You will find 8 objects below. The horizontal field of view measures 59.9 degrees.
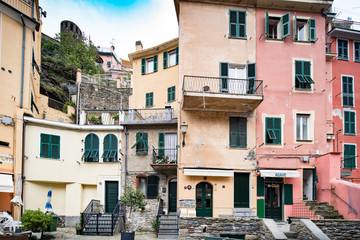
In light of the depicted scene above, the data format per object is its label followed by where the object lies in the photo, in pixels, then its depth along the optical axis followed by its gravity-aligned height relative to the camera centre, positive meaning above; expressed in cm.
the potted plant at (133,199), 1704 -274
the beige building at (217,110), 1633 +209
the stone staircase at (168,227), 1536 -397
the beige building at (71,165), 1786 -104
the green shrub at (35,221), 1342 -317
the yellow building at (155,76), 2191 +531
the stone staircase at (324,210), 1549 -305
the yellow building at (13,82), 1627 +365
